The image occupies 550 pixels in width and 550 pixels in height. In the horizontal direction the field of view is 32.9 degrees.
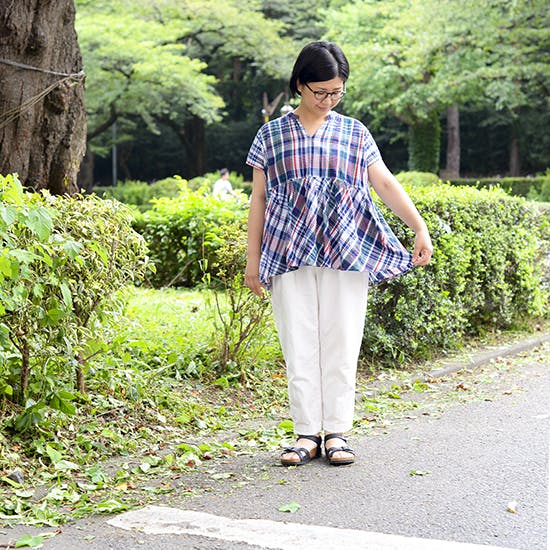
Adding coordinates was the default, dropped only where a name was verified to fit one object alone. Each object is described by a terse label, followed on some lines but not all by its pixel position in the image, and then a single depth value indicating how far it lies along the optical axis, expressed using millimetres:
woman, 4254
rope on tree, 5914
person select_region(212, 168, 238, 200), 18031
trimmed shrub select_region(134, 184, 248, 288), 10617
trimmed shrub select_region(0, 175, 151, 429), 4078
